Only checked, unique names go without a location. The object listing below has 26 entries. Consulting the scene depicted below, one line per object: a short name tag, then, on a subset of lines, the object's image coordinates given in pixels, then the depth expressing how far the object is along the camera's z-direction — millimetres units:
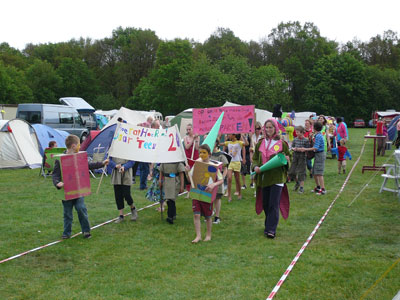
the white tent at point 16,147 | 16500
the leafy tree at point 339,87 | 62219
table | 14812
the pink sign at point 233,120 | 10641
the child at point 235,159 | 10145
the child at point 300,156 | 11164
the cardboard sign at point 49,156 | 14063
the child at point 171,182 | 7879
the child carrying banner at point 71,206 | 6617
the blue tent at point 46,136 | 17594
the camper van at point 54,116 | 22156
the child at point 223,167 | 7851
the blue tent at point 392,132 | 25406
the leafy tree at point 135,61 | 64438
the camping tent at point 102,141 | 15031
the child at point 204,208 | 6684
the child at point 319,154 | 10602
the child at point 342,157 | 14190
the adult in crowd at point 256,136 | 11242
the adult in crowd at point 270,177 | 6824
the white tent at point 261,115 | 23316
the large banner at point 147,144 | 7656
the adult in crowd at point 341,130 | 18922
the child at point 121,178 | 7660
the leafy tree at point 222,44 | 64250
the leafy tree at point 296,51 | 66562
